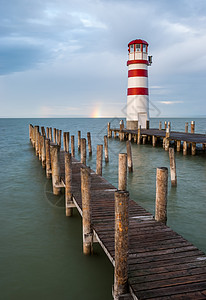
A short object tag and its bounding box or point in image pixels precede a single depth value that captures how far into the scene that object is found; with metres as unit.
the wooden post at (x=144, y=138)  25.72
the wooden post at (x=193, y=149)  18.92
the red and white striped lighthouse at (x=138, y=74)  23.73
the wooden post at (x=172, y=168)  10.52
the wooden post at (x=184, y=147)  18.75
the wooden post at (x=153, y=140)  24.04
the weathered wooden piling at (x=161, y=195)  5.24
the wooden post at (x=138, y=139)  24.62
